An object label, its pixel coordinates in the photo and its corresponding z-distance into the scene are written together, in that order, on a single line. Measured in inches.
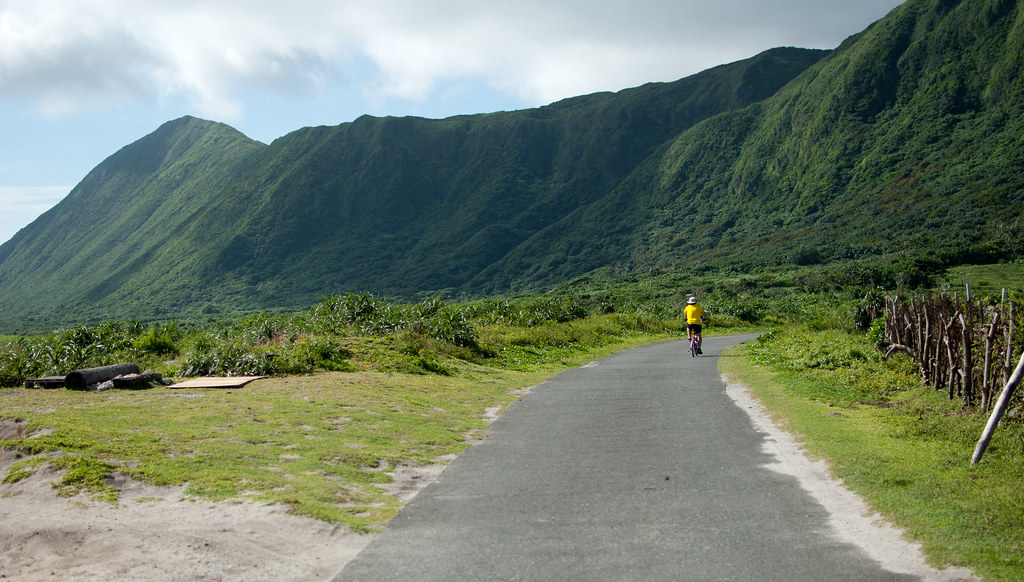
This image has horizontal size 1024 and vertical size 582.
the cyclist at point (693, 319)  877.2
